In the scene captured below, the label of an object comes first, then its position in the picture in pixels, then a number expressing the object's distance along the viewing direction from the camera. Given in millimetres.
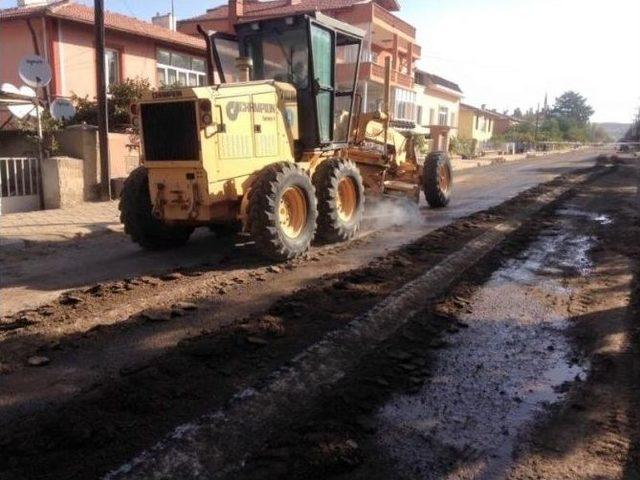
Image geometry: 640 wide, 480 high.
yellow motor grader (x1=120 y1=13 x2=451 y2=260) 6727
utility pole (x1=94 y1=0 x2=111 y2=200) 12250
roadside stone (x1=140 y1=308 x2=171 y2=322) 5012
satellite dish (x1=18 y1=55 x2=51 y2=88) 12234
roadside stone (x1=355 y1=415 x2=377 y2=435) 3285
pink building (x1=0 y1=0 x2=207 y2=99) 18109
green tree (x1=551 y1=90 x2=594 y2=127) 121062
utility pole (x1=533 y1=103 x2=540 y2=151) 64938
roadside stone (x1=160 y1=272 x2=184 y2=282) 6373
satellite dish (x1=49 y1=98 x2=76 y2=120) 14273
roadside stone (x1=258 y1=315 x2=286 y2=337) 4695
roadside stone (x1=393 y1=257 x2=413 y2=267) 6984
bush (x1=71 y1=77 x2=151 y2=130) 15844
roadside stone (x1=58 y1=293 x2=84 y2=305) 5528
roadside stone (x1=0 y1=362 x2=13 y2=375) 3959
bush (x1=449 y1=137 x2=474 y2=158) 38897
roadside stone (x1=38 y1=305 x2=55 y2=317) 5168
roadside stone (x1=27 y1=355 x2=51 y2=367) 4080
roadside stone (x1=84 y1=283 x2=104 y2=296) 5844
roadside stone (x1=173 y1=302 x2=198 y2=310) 5348
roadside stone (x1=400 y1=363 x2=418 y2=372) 4099
